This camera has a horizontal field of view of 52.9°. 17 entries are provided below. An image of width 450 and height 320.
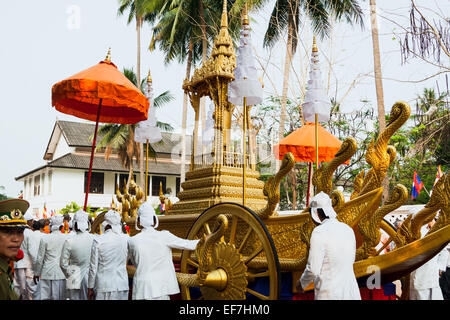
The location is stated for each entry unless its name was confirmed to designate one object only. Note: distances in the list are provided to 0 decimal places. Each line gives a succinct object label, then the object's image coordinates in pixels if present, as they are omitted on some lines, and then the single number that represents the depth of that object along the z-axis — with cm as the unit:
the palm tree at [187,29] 2162
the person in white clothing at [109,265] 540
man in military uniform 249
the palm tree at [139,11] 2164
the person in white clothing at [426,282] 586
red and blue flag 1294
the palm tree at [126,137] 2702
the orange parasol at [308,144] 836
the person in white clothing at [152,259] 441
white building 2933
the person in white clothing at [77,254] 648
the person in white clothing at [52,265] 719
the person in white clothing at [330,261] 359
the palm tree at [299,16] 1788
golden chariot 412
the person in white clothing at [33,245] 816
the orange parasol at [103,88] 617
